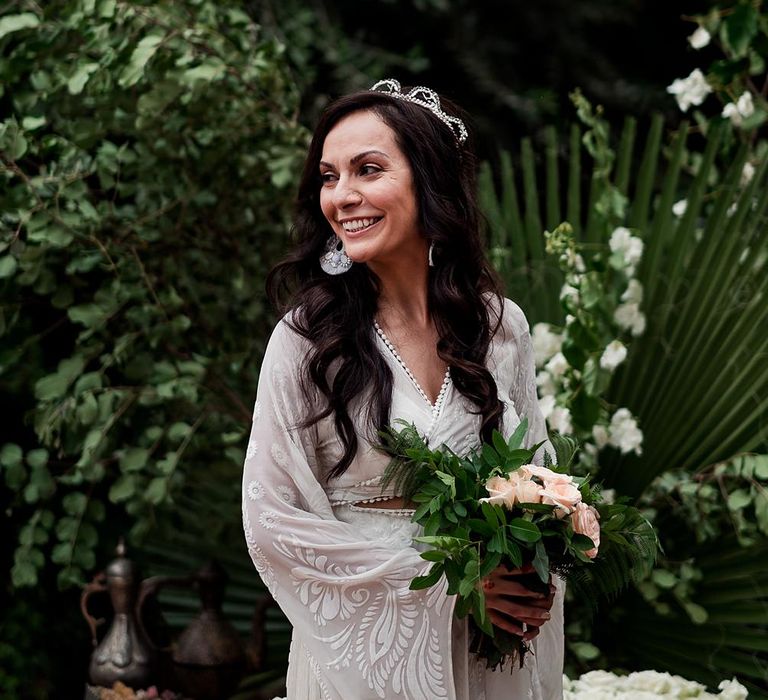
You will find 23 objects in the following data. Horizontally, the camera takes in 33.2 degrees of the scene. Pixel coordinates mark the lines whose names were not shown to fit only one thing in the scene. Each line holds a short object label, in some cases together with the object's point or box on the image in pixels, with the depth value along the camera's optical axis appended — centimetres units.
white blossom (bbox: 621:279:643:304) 340
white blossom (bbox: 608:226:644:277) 338
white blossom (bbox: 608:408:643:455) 323
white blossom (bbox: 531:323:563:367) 344
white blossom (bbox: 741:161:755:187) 354
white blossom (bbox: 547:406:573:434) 327
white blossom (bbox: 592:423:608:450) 324
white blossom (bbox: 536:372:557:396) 341
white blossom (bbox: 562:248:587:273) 325
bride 204
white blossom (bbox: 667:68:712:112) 385
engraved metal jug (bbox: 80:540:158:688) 344
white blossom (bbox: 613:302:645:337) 338
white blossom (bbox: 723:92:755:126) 368
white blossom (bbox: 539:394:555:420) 332
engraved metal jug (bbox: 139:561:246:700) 349
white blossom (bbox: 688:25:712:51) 386
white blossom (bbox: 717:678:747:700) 283
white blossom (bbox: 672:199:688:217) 365
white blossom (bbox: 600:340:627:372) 327
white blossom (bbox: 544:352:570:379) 335
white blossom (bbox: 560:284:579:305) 329
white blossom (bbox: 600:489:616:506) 333
